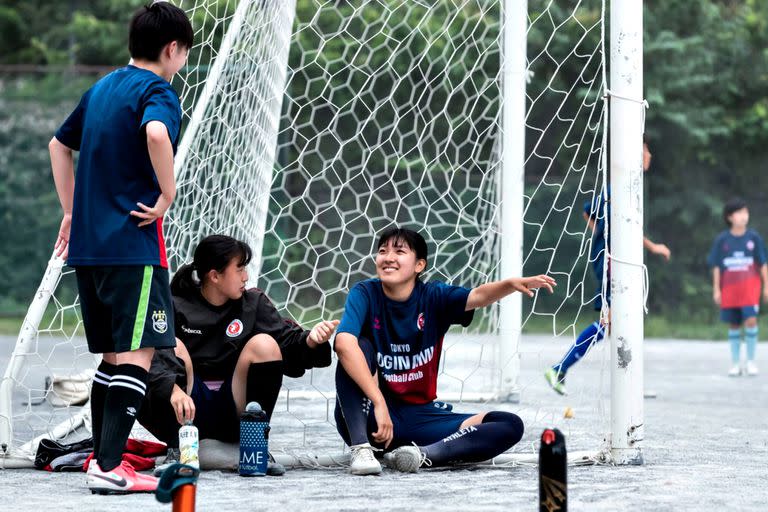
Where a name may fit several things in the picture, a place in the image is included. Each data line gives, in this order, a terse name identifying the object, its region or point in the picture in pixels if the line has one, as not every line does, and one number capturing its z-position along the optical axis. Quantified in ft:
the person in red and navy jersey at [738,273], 63.41
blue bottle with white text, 25.57
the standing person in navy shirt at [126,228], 22.89
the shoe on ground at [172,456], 26.75
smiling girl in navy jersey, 26.81
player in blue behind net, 36.52
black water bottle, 17.34
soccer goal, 27.30
